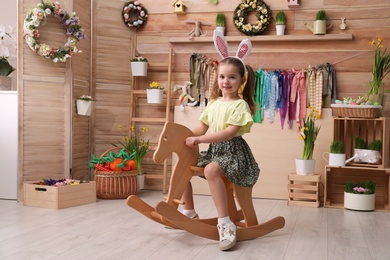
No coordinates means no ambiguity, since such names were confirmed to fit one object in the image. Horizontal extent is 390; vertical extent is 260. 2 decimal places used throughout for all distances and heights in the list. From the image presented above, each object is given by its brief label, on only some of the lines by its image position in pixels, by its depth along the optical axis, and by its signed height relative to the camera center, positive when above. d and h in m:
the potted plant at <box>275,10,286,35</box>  4.42 +0.88
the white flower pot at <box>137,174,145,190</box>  4.68 -0.58
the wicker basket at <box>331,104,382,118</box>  3.88 +0.09
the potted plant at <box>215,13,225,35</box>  4.58 +0.90
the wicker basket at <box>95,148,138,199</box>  4.14 -0.54
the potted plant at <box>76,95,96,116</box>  4.35 +0.12
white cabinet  4.09 -0.21
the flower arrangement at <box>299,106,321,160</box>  4.09 -0.13
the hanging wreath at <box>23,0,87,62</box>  3.95 +0.72
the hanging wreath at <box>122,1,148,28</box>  4.77 +1.01
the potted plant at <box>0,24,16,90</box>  4.21 +0.48
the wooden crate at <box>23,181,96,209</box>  3.69 -0.58
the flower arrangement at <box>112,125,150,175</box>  4.59 -0.23
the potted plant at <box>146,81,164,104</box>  4.63 +0.25
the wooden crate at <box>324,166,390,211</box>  4.07 -0.51
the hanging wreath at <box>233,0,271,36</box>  4.50 +0.95
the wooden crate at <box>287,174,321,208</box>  4.03 -0.55
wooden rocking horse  2.72 -0.45
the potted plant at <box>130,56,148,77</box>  4.65 +0.51
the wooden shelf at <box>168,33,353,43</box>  4.33 +0.74
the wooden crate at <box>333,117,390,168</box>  4.13 -0.08
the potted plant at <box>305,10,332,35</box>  4.33 +0.85
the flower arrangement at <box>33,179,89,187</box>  3.86 -0.50
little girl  2.74 -0.10
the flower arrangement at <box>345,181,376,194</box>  3.88 -0.51
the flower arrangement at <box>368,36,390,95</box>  4.02 +0.43
